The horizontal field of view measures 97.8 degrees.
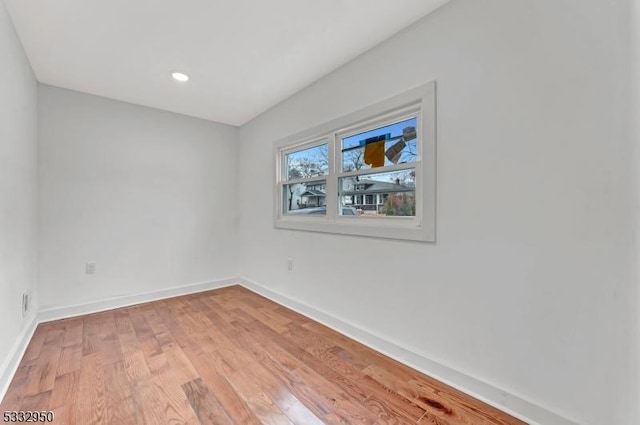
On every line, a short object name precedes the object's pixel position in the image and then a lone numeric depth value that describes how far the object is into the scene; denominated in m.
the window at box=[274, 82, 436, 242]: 1.82
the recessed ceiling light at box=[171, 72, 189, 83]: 2.47
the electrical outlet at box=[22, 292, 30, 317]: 2.14
